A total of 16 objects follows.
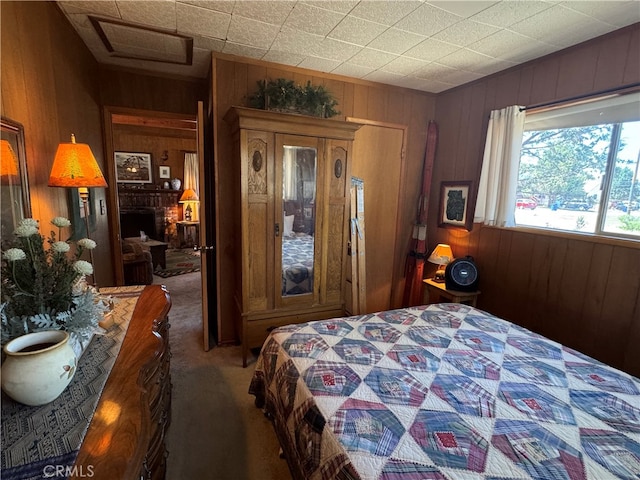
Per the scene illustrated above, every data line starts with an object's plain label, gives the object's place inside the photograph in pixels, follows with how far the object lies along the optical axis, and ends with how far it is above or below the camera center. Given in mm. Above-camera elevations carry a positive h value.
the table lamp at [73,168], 1591 +96
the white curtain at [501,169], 2561 +275
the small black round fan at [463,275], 2826 -705
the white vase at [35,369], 783 -488
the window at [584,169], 2035 +255
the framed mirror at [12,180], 1188 +18
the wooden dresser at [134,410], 700 -623
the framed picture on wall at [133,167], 6645 +463
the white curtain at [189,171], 7199 +449
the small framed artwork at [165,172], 7075 +399
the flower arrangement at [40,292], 918 -342
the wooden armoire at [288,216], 2367 -189
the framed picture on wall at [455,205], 3053 -69
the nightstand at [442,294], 2809 -910
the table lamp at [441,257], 3057 -596
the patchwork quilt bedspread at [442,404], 985 -831
